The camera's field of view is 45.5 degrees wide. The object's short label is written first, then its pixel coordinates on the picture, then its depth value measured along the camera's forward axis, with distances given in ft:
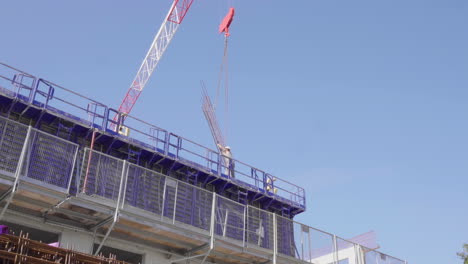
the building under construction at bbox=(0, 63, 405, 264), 60.44
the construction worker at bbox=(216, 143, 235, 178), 97.86
